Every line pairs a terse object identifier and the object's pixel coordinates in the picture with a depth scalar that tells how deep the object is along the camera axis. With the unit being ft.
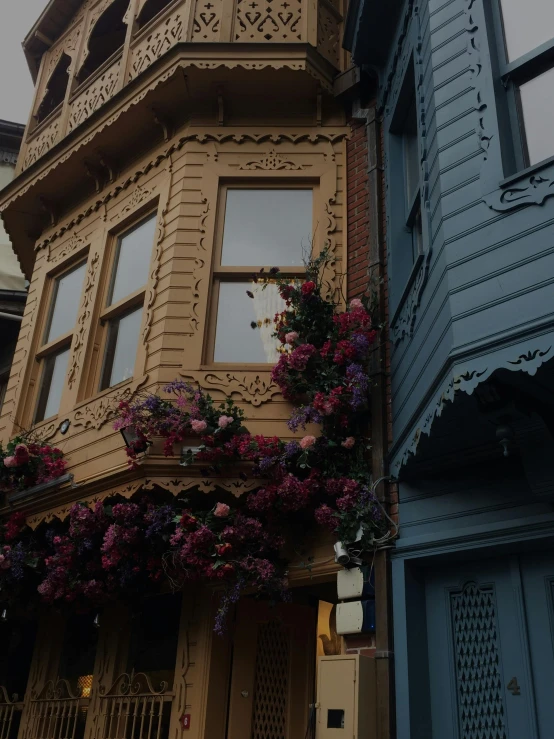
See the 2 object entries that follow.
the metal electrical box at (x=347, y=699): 16.70
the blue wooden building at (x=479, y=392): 13.87
